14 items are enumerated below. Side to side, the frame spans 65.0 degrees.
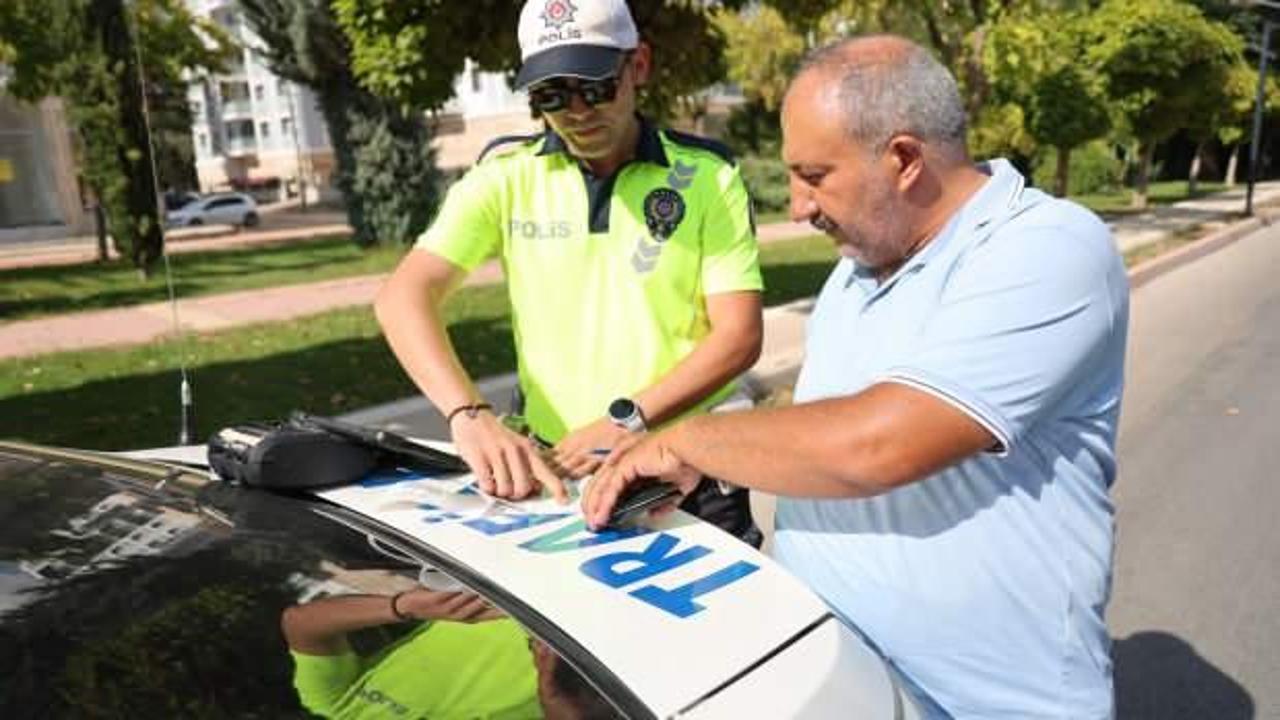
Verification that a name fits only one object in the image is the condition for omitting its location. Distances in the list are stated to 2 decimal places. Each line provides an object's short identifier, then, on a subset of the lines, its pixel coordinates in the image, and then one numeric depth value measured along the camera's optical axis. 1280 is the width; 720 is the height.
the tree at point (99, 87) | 14.92
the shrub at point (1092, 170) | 31.39
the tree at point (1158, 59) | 18.47
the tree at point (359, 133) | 19.25
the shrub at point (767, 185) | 27.77
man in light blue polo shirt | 1.22
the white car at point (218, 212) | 32.91
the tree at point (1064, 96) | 18.06
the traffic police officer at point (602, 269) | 1.92
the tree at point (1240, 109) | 24.08
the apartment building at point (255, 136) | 55.31
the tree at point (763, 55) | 29.09
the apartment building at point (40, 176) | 28.36
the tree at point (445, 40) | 5.57
